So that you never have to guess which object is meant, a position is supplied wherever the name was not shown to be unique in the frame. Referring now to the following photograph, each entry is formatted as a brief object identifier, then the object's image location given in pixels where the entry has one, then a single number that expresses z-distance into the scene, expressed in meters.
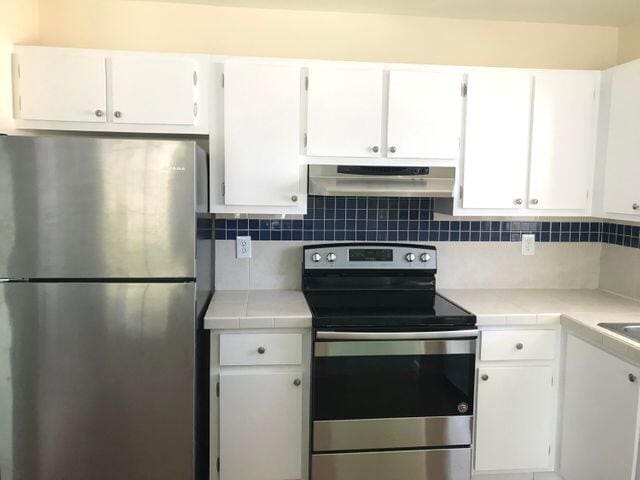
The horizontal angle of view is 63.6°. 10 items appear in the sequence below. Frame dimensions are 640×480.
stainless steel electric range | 2.24
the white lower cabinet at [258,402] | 2.25
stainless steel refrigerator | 1.92
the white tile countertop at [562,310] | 2.13
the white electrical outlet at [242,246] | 2.75
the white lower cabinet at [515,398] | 2.37
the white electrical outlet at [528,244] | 2.93
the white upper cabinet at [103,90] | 2.27
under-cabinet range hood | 2.36
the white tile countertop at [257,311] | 2.22
